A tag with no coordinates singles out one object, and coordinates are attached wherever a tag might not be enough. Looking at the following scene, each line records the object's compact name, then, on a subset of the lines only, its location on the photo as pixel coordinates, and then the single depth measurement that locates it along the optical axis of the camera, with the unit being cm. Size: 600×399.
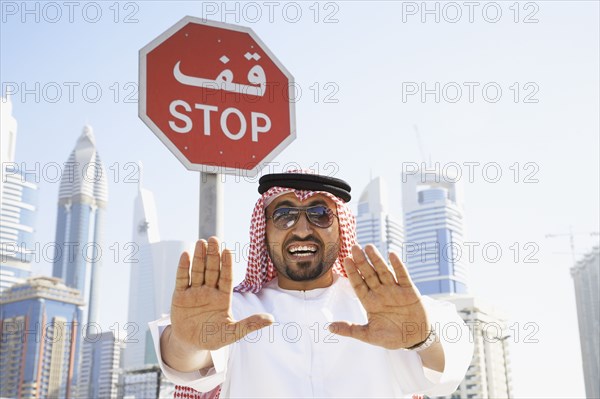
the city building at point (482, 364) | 9812
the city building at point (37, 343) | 12669
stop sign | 315
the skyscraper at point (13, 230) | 18362
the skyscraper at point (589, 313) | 12294
